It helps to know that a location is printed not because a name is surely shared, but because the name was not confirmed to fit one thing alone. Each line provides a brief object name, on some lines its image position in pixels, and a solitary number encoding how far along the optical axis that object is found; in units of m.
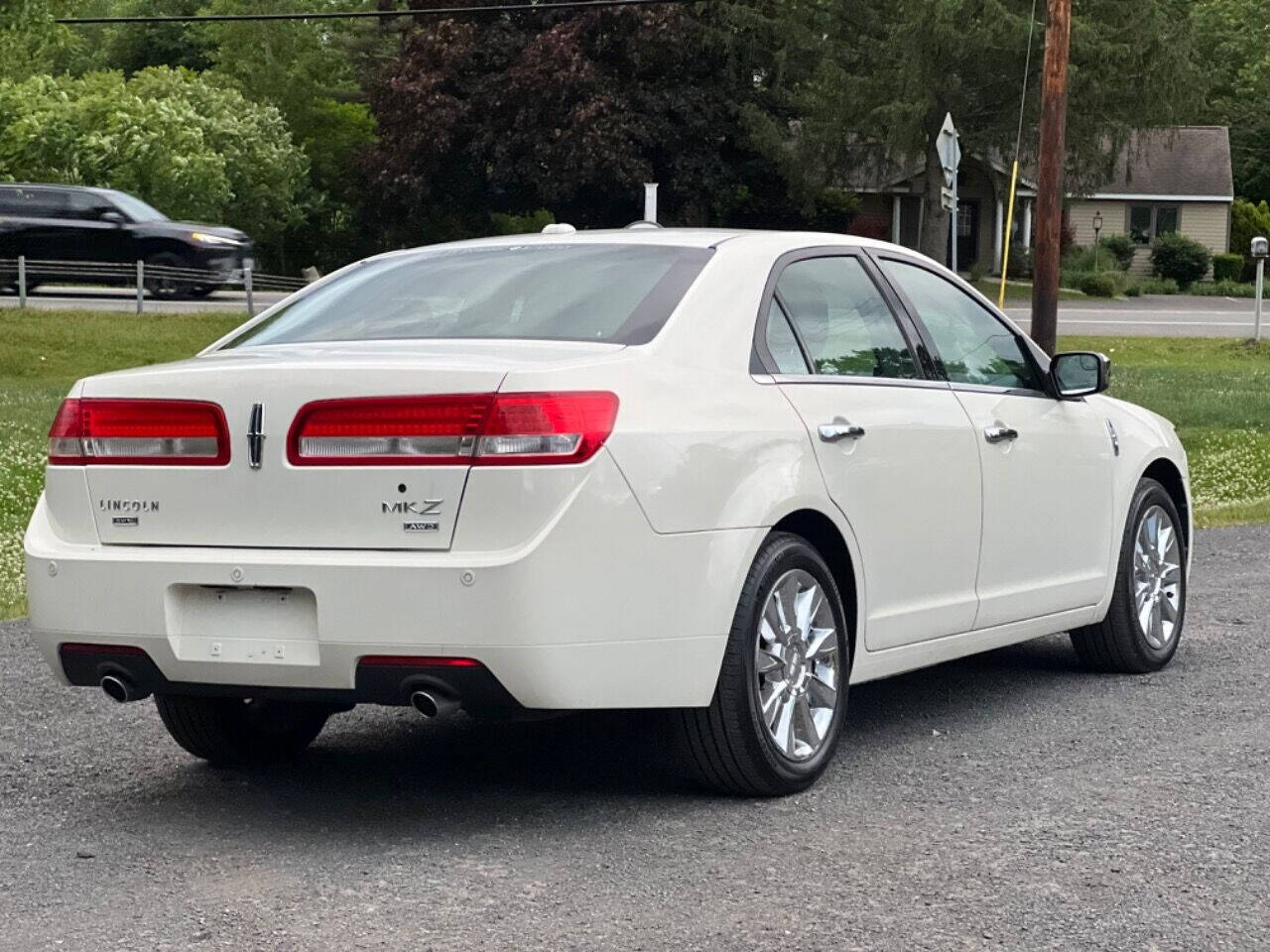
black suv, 33.97
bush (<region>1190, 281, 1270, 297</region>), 55.72
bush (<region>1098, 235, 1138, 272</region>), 61.22
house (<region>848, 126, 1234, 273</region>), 62.12
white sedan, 5.07
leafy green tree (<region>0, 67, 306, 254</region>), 45.19
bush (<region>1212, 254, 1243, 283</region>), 60.50
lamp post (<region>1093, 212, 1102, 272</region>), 64.19
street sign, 24.89
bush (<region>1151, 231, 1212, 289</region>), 59.03
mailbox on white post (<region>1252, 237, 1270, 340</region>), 31.83
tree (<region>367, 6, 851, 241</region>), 48.94
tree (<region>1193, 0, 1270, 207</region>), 73.19
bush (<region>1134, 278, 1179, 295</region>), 55.69
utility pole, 21.67
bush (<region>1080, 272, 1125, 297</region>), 51.81
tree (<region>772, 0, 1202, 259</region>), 46.78
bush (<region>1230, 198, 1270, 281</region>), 64.56
